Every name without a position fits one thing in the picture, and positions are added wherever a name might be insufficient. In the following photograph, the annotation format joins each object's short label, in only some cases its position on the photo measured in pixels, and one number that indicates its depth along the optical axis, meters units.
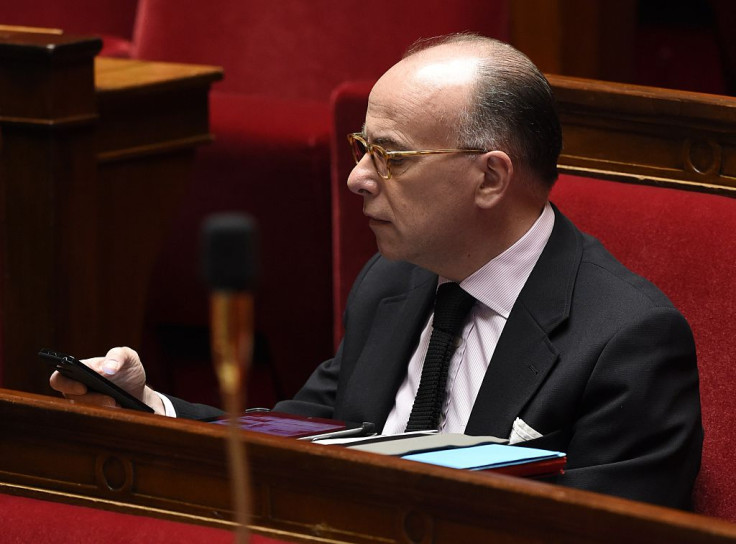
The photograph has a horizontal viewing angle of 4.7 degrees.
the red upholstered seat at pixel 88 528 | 8.63
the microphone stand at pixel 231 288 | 5.96
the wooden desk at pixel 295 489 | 8.52
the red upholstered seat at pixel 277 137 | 9.95
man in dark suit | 8.96
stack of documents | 8.74
